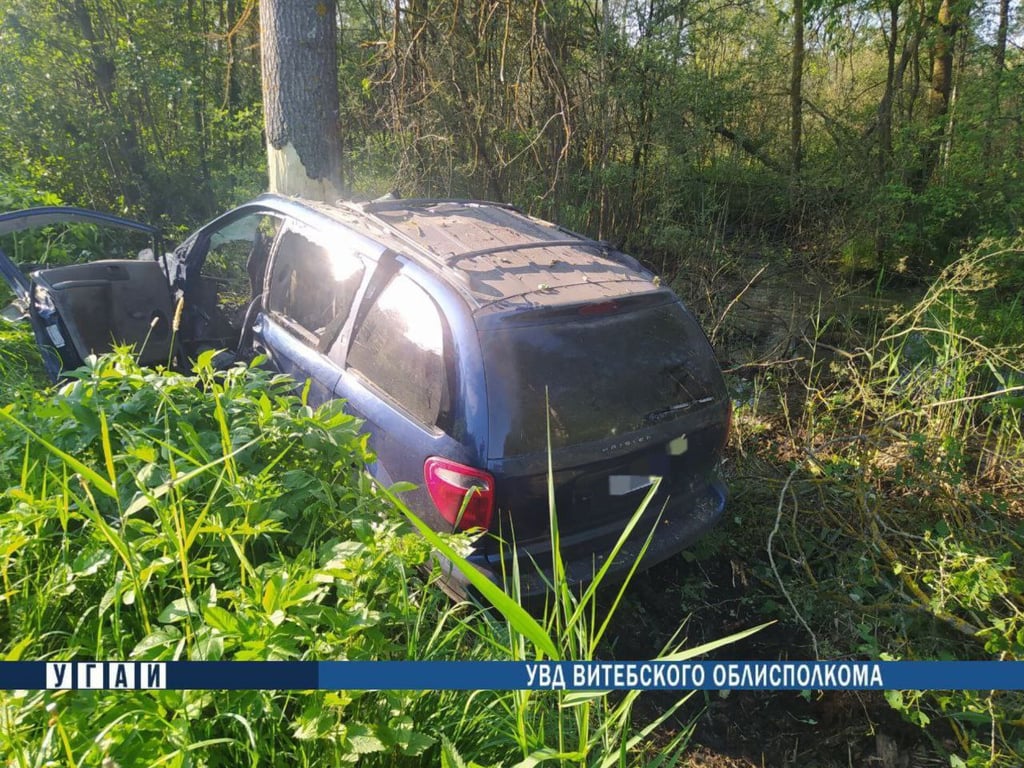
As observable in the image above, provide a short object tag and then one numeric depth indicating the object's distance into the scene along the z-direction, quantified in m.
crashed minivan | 2.48
